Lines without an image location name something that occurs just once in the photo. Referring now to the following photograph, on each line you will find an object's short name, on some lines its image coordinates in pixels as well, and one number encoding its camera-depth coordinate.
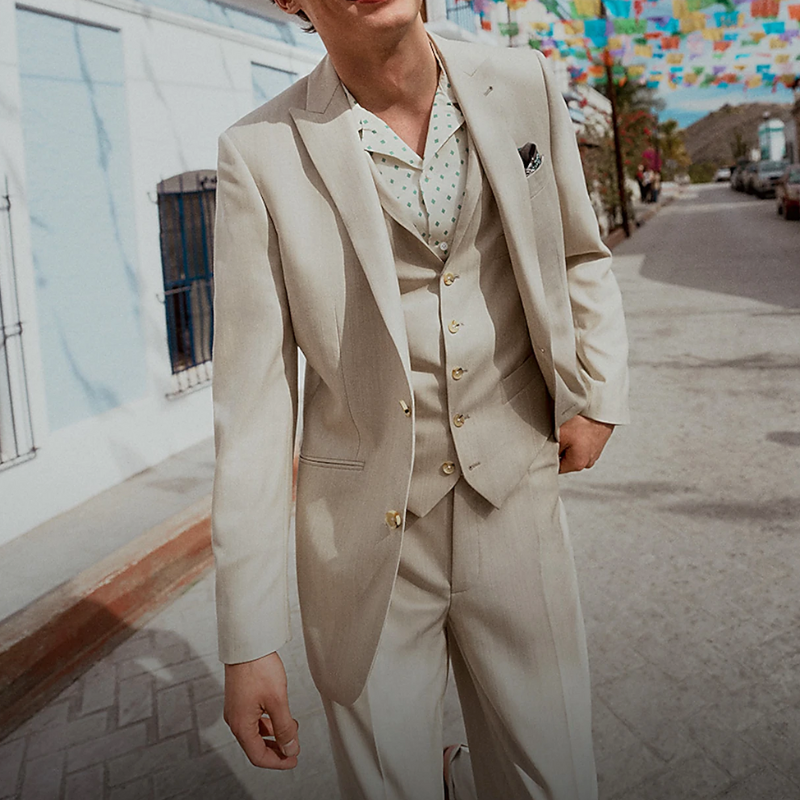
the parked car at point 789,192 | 25.03
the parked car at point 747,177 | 42.95
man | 1.46
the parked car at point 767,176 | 38.47
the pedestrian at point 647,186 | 46.89
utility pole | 25.52
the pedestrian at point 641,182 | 46.97
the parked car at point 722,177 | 81.79
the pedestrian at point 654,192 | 44.81
